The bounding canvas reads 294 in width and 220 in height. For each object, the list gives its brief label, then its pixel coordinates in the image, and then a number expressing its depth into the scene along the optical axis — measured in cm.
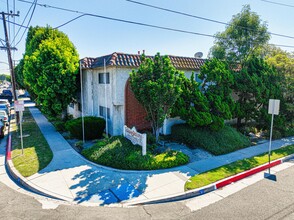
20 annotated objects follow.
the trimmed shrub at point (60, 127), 1464
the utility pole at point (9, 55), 1480
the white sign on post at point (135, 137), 880
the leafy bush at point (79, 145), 1078
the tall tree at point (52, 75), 1356
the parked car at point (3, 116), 1561
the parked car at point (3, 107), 2097
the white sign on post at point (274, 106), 896
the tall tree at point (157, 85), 939
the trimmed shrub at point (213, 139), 1052
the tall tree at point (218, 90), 1134
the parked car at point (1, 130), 1299
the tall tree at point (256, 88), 1262
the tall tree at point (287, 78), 1305
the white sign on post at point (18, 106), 973
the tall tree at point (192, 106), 1099
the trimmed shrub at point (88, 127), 1191
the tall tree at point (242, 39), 1898
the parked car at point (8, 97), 3636
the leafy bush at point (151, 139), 1092
